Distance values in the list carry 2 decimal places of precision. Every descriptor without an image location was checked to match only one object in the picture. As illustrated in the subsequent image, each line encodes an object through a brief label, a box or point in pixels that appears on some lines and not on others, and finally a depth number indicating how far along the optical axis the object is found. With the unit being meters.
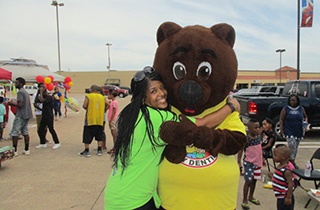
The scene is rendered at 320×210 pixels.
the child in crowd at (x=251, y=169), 3.99
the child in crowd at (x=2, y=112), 8.16
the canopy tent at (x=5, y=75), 8.21
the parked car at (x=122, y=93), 35.70
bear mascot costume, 2.03
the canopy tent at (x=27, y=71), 12.05
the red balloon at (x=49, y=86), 11.56
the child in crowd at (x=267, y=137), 5.09
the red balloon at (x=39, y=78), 11.25
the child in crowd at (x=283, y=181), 3.10
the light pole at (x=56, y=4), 28.05
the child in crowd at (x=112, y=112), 7.28
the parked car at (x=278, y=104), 8.24
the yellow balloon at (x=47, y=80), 11.36
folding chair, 4.03
